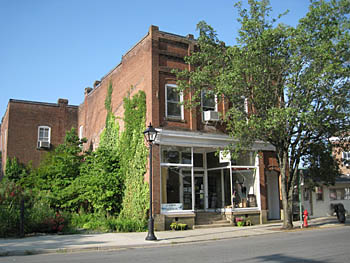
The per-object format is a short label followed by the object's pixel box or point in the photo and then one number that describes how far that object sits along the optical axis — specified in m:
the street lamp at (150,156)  13.89
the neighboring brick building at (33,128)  28.67
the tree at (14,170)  27.41
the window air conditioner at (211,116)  19.55
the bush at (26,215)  14.54
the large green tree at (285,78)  15.41
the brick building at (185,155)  18.42
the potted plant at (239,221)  19.31
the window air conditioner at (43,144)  29.15
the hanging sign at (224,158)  19.53
